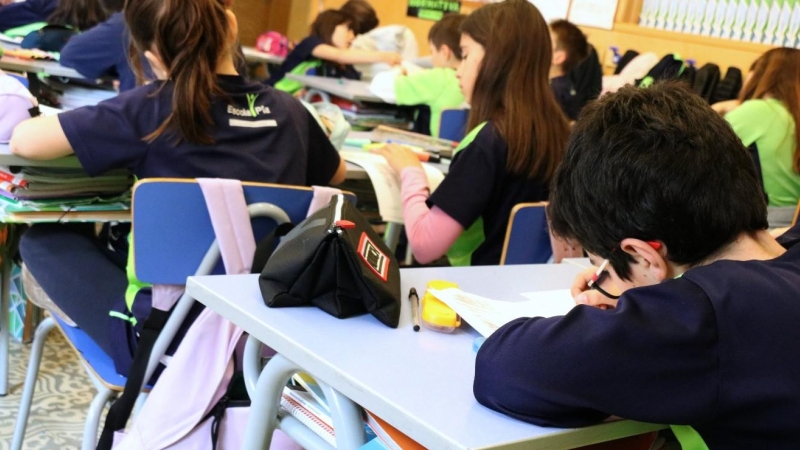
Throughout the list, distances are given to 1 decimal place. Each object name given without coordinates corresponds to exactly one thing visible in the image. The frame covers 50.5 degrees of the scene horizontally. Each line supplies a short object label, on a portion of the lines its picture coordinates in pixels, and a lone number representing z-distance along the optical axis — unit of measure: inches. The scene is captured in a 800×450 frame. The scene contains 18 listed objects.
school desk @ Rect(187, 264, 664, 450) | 35.7
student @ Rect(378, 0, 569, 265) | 78.8
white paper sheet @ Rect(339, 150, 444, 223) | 91.2
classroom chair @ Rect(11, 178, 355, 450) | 58.4
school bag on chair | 57.5
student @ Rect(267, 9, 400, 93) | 186.4
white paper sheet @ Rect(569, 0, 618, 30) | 213.8
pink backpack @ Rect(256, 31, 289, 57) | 216.5
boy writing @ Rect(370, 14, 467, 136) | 148.2
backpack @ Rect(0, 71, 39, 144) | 68.1
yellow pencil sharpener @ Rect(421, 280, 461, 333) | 46.7
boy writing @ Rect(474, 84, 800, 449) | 34.8
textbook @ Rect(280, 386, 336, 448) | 45.3
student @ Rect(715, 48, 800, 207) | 120.7
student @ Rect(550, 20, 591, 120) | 172.6
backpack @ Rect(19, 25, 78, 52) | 130.3
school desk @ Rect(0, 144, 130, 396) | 66.9
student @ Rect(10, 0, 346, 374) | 64.1
